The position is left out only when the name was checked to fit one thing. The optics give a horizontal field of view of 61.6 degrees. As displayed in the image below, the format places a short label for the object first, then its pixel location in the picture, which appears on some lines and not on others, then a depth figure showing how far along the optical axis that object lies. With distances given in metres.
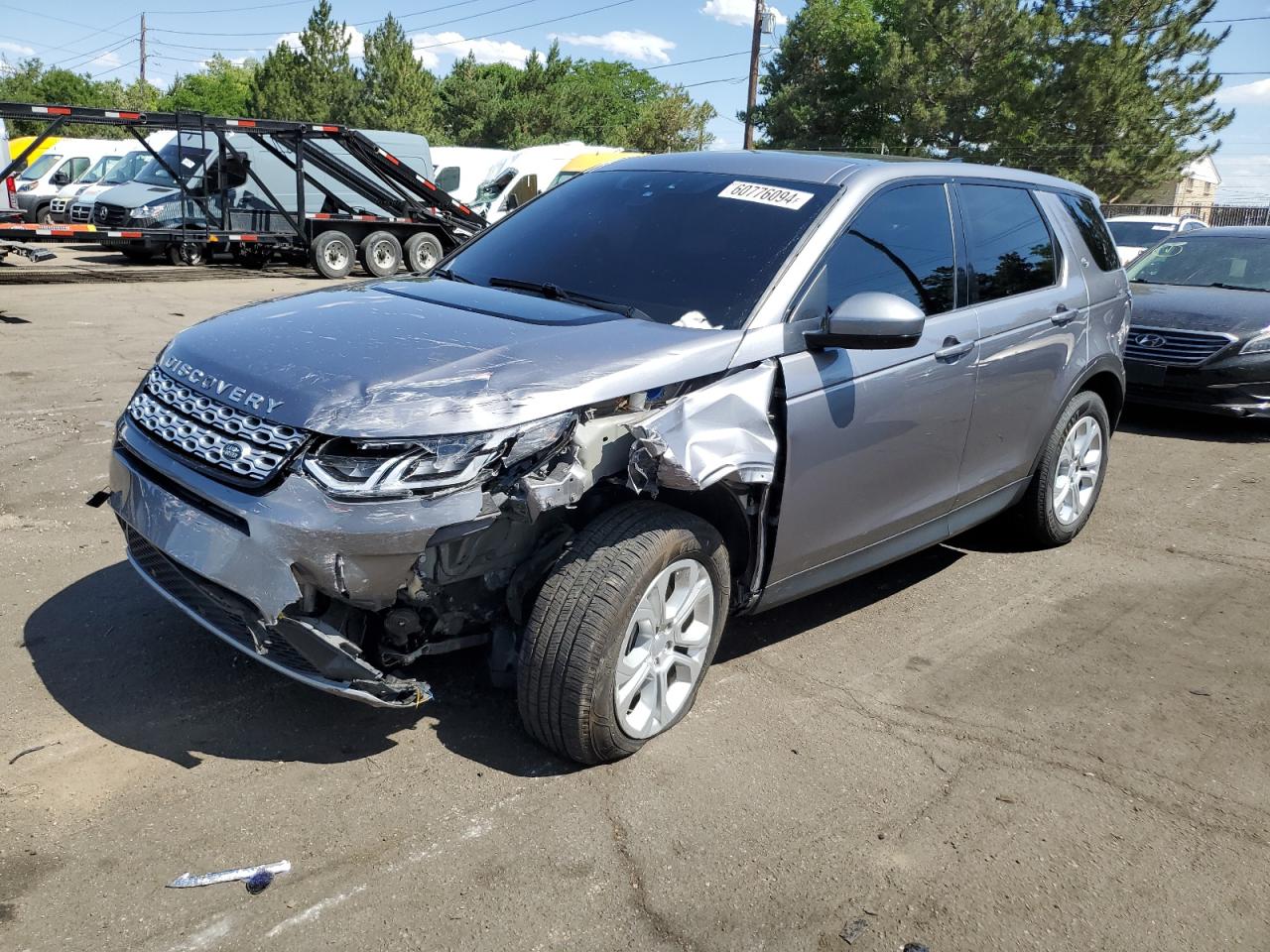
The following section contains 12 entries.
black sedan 8.09
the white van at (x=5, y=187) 16.80
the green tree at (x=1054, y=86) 35.03
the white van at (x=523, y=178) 25.47
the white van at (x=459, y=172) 26.78
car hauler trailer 17.30
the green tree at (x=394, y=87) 51.84
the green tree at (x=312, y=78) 50.16
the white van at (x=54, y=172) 24.78
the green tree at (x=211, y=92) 77.47
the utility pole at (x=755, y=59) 33.78
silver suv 2.80
